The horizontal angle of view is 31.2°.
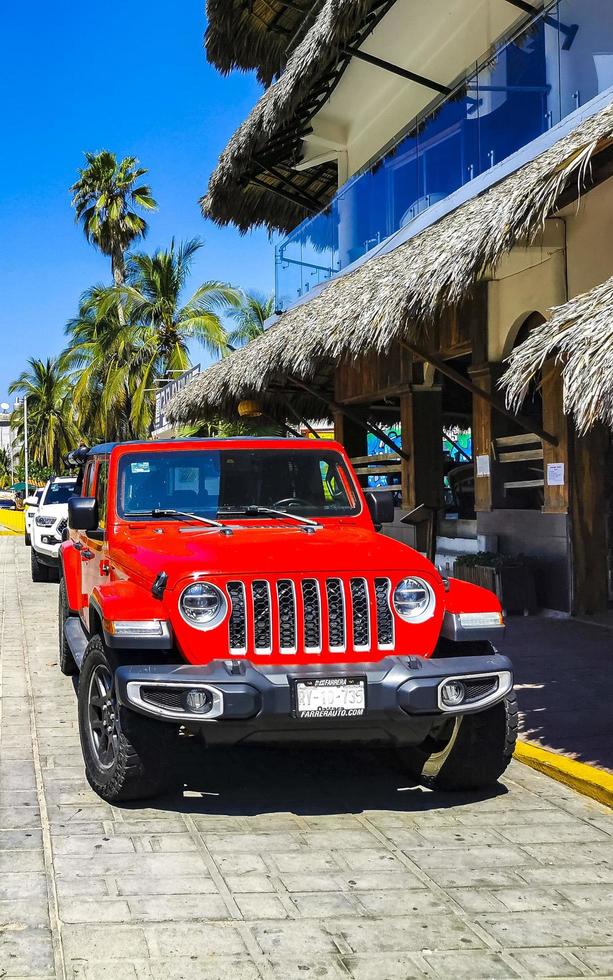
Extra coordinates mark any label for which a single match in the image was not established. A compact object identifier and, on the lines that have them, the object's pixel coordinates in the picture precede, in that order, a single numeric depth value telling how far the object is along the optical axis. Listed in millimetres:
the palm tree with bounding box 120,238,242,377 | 43219
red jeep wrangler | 4914
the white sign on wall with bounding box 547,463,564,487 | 11578
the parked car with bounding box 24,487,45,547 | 21134
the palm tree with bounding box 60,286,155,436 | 43406
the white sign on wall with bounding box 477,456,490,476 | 13320
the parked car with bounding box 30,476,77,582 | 17094
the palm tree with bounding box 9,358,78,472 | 81000
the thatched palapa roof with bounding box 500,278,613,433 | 6473
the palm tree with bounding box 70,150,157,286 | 52406
